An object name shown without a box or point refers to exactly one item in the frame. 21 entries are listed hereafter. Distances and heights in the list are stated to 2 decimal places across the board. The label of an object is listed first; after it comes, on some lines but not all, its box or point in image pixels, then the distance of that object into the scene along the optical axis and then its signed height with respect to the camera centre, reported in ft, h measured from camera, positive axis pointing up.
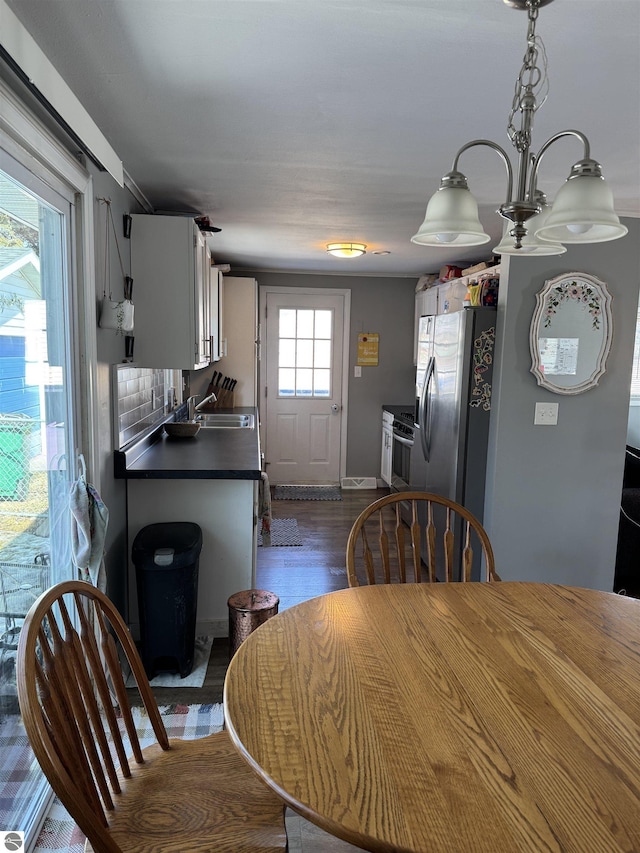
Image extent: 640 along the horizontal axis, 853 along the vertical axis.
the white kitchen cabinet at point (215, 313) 13.05 +1.07
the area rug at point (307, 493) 18.04 -4.34
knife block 17.40 -1.26
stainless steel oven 16.16 -2.64
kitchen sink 15.26 -1.73
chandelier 3.90 +1.13
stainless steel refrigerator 10.42 -0.76
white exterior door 19.08 -0.83
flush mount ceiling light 13.66 +2.67
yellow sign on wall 19.24 +0.42
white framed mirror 10.02 +0.58
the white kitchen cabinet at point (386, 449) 18.56 -2.89
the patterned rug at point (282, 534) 13.74 -4.48
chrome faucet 15.74 -1.43
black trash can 7.85 -3.37
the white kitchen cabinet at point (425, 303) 16.71 +1.80
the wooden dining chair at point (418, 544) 6.00 -3.02
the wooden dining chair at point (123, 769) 2.92 -2.84
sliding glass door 4.93 -0.78
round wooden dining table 2.56 -2.04
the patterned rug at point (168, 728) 5.49 -4.60
